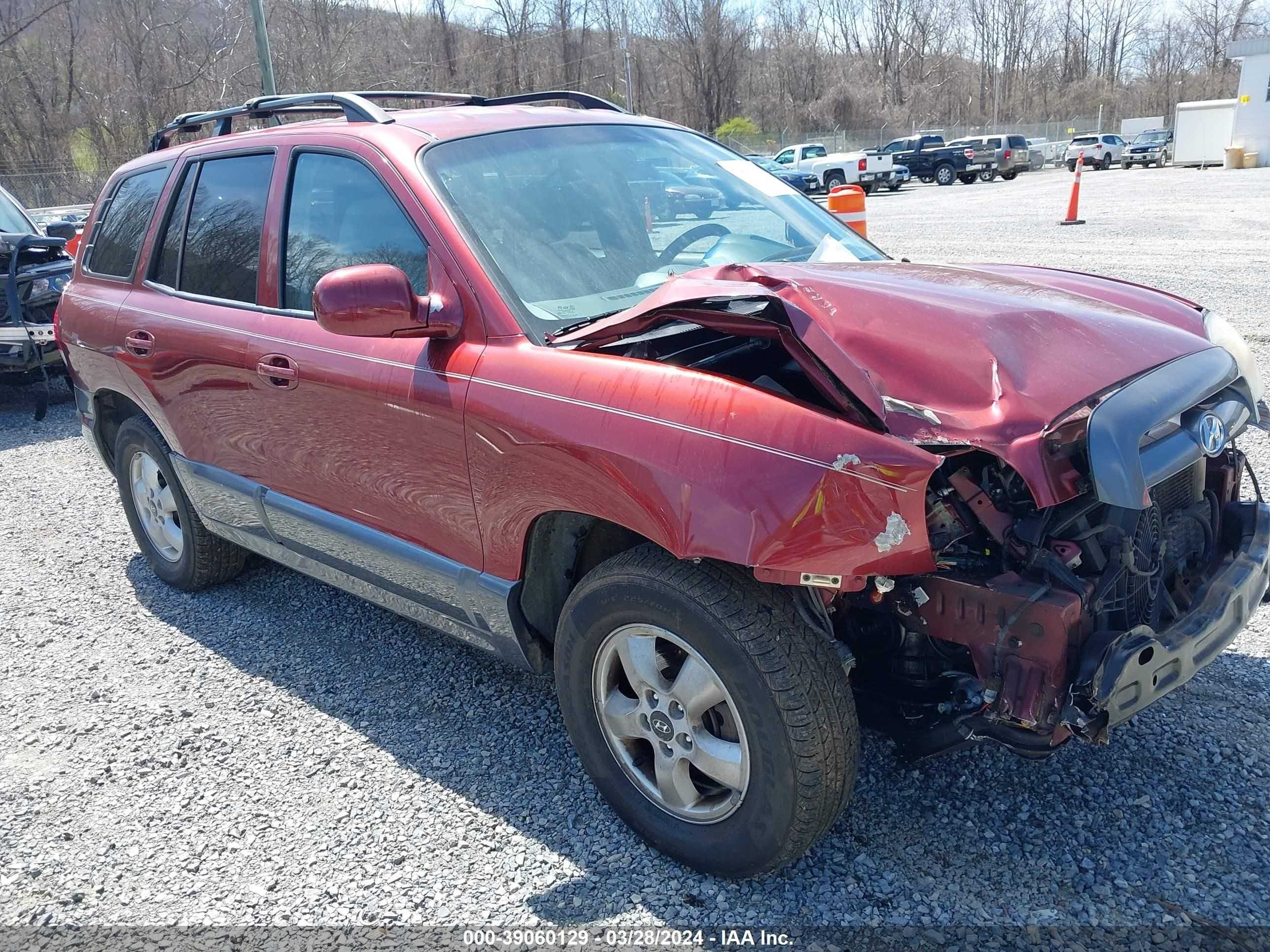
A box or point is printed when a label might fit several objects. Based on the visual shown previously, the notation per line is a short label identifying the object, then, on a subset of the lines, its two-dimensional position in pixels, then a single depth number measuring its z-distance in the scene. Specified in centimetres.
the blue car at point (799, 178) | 3076
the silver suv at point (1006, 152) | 3600
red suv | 214
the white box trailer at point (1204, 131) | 3753
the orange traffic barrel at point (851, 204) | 786
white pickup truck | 3425
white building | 3534
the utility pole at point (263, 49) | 1361
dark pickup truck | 3631
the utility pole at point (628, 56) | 4562
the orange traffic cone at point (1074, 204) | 1655
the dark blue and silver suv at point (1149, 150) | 4022
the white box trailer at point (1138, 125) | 5322
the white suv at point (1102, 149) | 4109
